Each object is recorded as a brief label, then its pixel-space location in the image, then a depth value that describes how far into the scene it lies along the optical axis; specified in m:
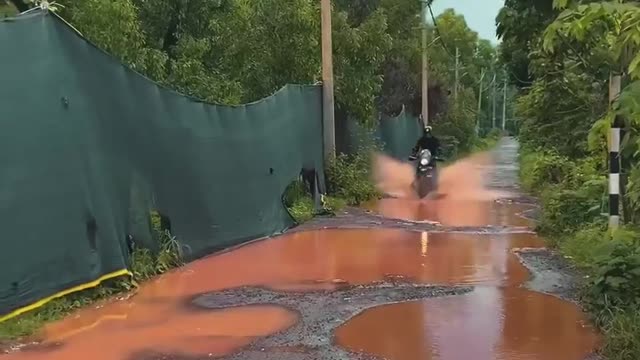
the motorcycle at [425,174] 15.68
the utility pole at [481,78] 74.95
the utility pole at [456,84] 41.11
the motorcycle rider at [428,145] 16.48
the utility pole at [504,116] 95.47
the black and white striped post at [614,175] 6.53
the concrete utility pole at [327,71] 13.34
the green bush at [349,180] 13.70
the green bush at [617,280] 5.38
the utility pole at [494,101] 86.38
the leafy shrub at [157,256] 7.07
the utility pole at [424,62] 27.14
